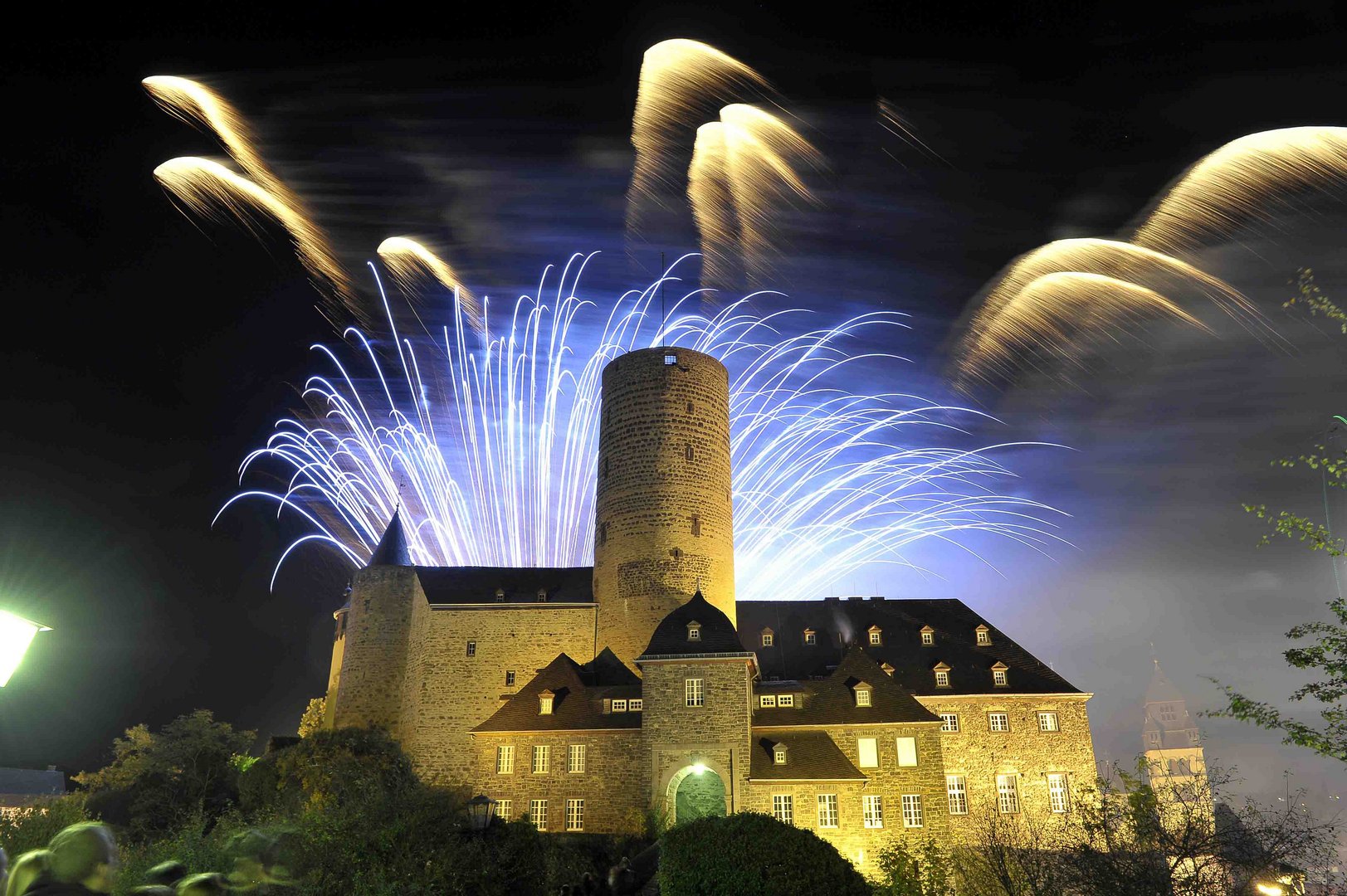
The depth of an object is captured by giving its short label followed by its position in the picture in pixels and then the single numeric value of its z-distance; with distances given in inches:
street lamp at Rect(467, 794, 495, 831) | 668.7
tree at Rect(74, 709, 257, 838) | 1455.5
